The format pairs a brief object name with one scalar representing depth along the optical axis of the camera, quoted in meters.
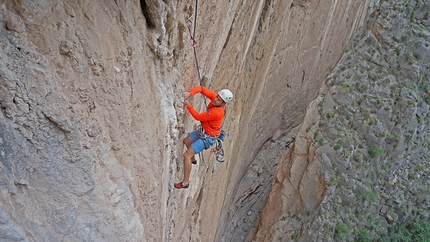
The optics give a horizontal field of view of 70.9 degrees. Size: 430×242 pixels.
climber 3.79
